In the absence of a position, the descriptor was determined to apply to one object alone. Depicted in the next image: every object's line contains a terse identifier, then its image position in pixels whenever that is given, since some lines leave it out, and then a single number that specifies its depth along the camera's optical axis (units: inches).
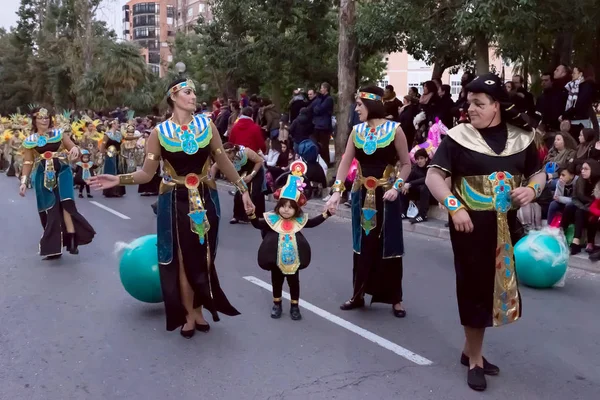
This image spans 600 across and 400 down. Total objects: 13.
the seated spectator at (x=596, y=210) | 337.4
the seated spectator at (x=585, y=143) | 394.9
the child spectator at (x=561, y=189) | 367.9
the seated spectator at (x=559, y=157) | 398.9
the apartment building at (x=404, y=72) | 2605.8
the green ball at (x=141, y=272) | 246.1
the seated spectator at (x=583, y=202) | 345.8
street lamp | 1009.5
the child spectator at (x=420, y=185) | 448.5
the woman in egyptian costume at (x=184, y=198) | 209.3
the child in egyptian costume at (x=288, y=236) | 239.8
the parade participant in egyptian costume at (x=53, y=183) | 341.4
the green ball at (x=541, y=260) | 282.7
